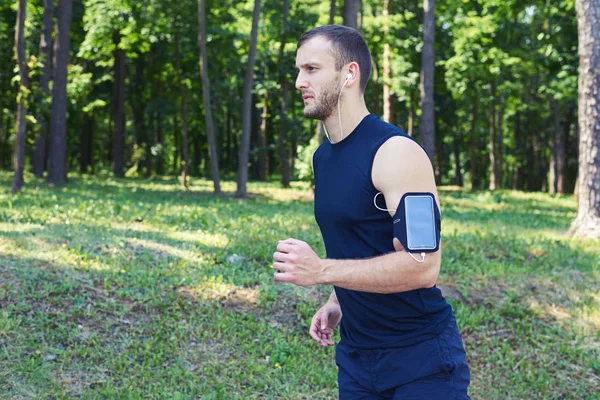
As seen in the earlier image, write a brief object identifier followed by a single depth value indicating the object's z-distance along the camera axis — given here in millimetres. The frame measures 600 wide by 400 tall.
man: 2516
